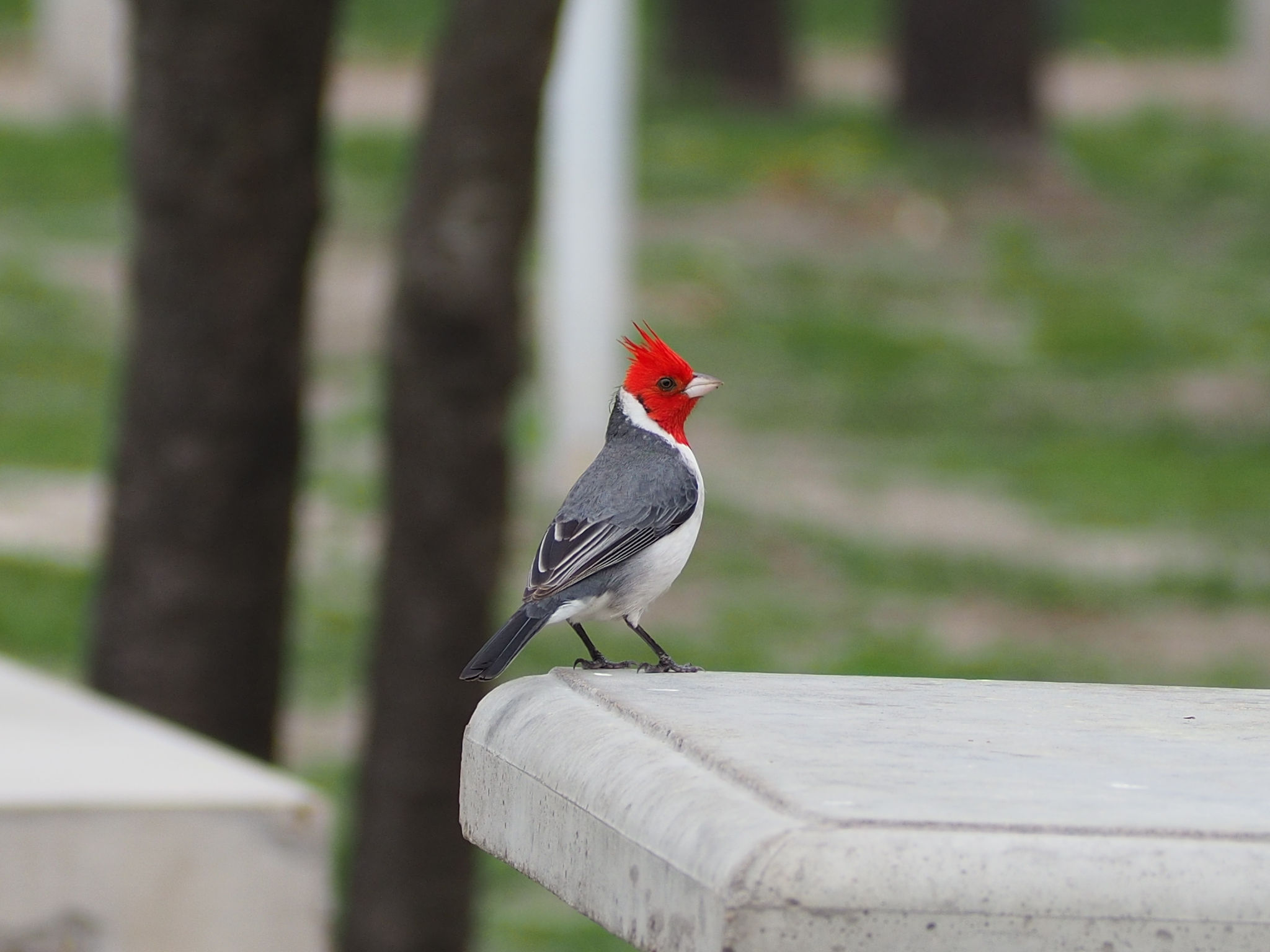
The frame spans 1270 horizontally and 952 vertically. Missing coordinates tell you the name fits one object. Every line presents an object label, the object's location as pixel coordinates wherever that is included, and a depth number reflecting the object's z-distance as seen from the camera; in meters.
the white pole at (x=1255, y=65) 48.87
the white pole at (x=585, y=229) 25.75
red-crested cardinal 7.18
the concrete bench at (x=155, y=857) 8.93
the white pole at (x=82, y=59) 47.12
